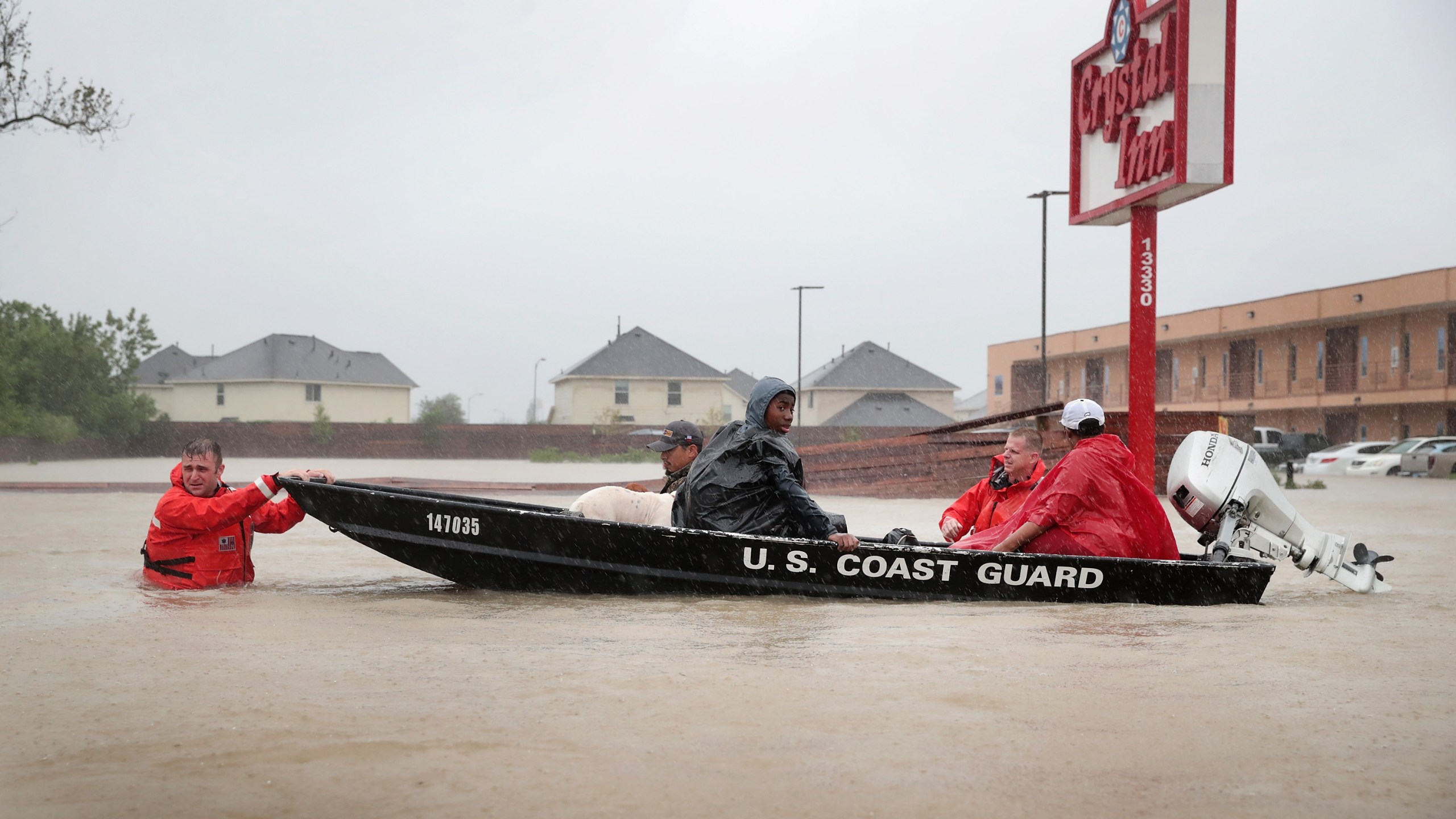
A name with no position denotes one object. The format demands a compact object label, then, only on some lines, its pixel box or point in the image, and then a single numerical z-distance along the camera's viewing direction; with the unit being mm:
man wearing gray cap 7820
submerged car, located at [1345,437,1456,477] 31922
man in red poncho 6988
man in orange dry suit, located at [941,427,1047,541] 7867
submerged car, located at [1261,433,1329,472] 37094
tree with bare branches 22469
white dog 7434
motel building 40000
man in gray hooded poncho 6980
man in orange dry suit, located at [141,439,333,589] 6992
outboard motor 7418
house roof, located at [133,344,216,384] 71812
